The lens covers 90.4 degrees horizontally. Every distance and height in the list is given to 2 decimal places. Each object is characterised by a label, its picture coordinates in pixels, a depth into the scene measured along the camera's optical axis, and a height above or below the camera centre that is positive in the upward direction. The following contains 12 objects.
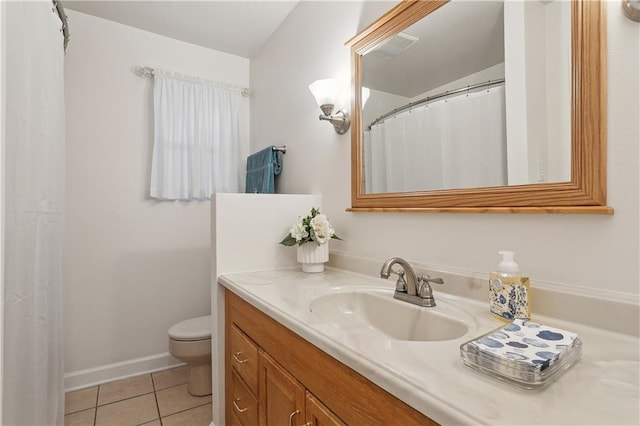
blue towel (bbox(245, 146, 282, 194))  2.15 +0.31
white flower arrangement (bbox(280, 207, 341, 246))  1.44 -0.08
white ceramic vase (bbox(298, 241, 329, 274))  1.46 -0.19
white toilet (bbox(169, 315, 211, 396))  1.85 -0.79
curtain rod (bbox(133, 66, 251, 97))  2.24 +1.02
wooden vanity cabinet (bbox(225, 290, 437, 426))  0.61 -0.43
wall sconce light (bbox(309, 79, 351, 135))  1.56 +0.55
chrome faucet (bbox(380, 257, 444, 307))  0.96 -0.23
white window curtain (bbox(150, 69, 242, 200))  2.26 +0.56
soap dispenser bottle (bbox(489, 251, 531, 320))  0.79 -0.20
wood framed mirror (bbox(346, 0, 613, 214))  0.75 +0.15
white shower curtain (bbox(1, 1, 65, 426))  0.94 +0.00
